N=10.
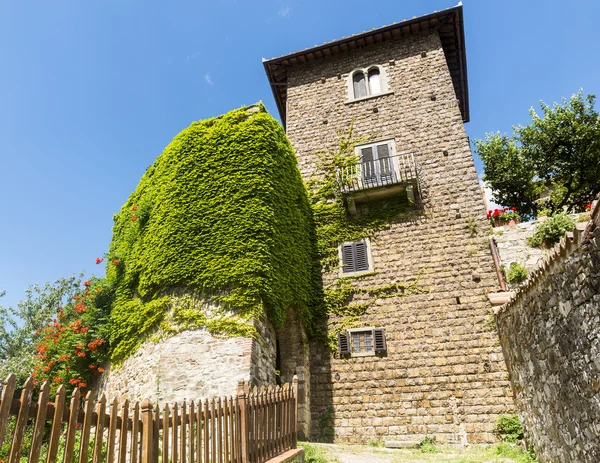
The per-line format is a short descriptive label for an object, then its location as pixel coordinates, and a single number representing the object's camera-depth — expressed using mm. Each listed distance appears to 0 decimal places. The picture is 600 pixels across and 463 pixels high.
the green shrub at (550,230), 10273
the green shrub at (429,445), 8936
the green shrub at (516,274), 10188
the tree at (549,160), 15820
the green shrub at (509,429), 8606
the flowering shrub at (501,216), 11141
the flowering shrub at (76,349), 10242
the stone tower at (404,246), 9734
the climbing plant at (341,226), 11211
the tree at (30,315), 31906
